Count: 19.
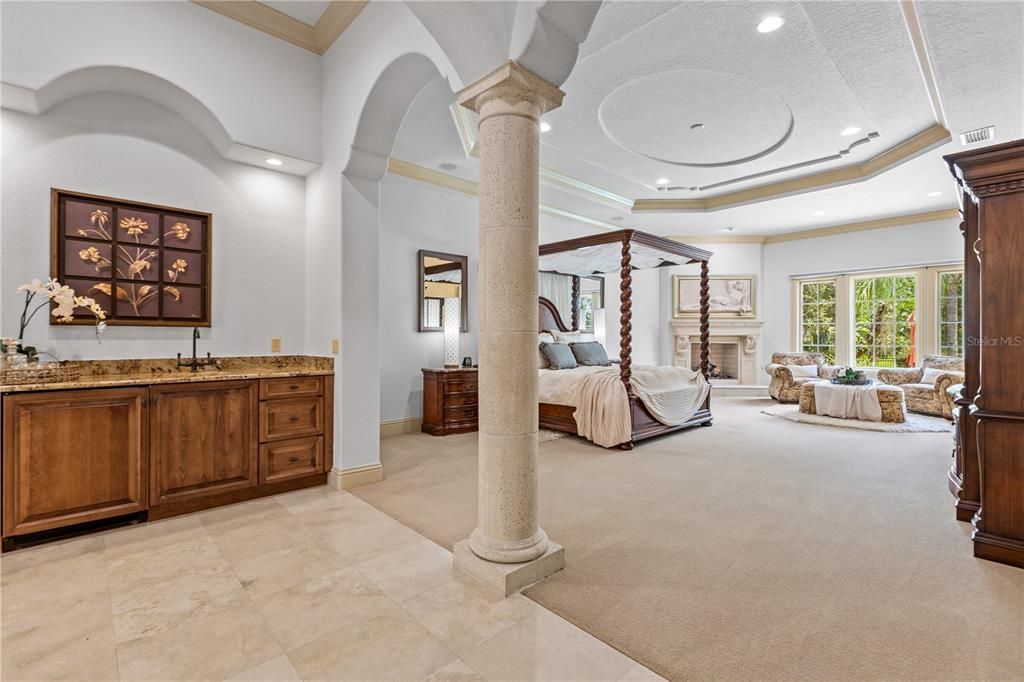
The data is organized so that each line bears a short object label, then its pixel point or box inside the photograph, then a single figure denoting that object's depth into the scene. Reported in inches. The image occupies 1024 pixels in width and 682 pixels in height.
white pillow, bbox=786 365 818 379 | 318.3
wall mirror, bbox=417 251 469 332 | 227.6
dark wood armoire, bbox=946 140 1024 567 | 92.4
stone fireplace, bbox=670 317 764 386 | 364.8
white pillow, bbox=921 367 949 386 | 270.7
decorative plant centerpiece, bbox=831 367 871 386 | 261.3
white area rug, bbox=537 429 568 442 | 208.2
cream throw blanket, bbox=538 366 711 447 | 195.8
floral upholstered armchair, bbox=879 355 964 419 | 250.2
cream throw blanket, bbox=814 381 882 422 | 246.5
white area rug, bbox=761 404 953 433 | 225.1
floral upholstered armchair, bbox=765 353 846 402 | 313.9
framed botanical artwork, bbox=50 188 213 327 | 121.0
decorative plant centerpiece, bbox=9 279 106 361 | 109.7
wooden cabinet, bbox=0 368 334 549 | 99.7
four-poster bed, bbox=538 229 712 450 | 203.6
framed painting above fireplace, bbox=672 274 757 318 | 366.6
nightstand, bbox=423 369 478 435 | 215.6
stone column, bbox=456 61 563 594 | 87.0
